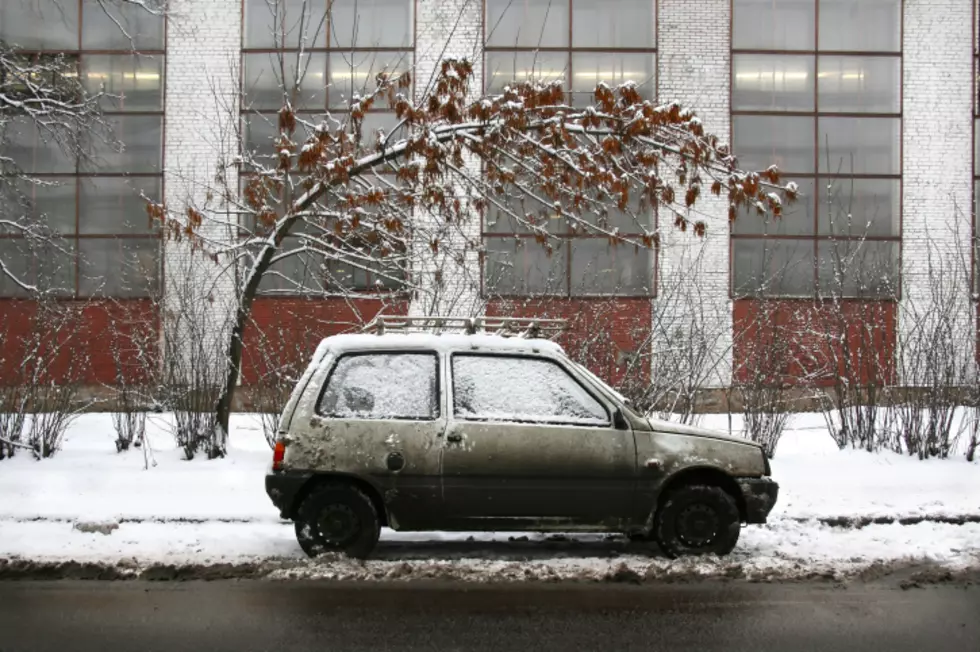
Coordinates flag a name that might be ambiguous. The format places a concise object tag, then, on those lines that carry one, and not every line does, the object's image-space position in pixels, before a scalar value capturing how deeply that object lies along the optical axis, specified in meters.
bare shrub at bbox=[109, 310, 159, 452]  11.63
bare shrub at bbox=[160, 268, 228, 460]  11.45
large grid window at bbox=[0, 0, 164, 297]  20.31
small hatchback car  7.18
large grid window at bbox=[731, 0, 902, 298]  20.41
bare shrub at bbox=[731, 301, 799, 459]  11.96
